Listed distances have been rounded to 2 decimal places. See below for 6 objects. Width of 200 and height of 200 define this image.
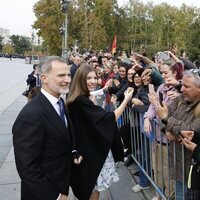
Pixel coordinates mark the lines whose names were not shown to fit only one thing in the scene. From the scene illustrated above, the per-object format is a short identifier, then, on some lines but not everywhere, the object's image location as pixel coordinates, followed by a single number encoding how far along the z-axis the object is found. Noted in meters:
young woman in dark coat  3.13
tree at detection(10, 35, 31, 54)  105.34
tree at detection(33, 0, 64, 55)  36.94
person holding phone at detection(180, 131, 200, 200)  2.68
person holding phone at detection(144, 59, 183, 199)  3.55
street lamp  15.45
